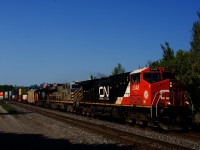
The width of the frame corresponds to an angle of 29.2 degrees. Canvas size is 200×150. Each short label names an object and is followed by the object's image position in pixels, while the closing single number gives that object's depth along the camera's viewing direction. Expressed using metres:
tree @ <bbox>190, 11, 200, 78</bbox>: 37.15
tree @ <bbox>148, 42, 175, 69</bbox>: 43.16
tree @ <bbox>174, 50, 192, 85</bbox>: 29.62
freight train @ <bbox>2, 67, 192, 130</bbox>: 20.42
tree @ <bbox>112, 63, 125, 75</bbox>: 69.70
